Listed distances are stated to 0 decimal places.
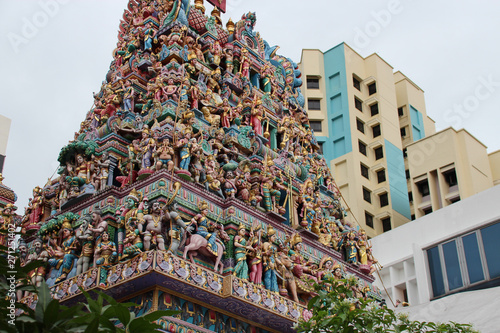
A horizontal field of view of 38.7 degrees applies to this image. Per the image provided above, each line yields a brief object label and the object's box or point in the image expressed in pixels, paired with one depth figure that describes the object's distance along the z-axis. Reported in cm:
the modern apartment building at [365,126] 5112
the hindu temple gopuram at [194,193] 1973
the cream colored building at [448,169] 4675
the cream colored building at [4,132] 3599
